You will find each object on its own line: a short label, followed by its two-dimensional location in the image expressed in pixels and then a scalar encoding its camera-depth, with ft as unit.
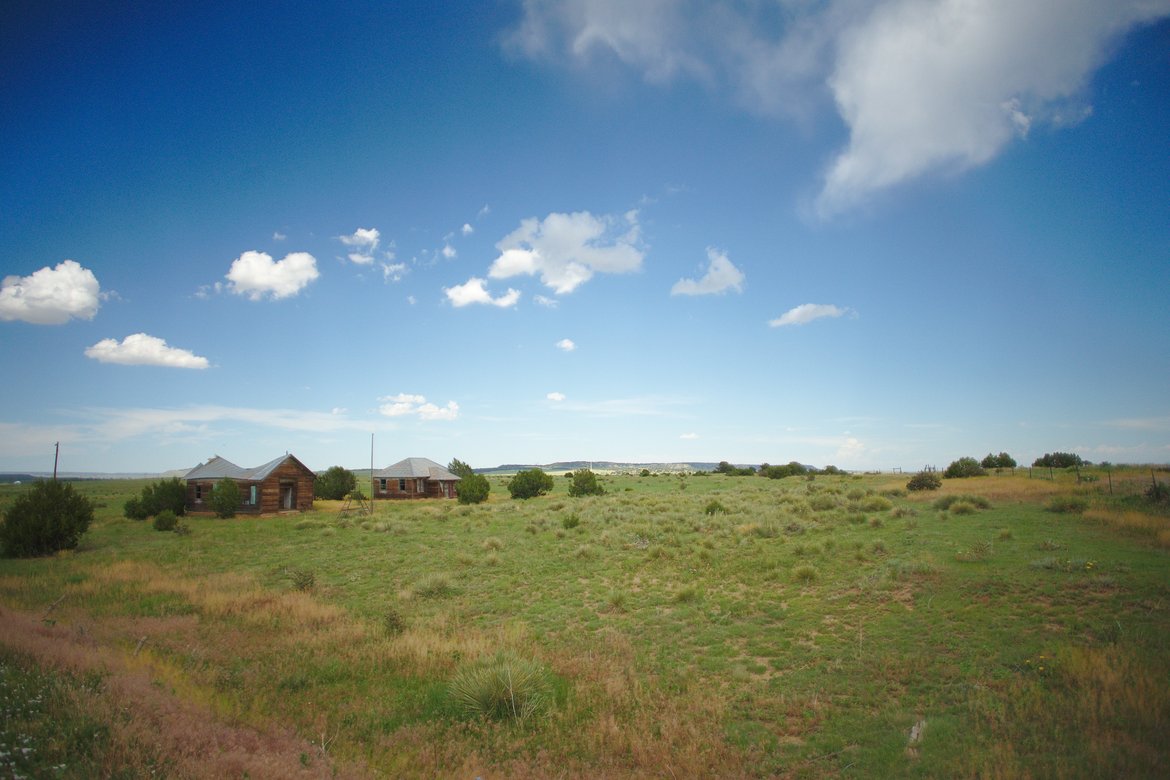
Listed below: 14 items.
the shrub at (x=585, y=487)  151.84
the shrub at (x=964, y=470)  133.18
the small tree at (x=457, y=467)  213.25
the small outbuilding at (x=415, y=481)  167.32
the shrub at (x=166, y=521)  103.45
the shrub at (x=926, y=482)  107.76
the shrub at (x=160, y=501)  123.24
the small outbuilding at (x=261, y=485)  130.41
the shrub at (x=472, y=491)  150.92
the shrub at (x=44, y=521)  73.62
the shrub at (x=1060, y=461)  156.75
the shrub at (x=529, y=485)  163.43
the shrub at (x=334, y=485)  175.94
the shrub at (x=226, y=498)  123.44
